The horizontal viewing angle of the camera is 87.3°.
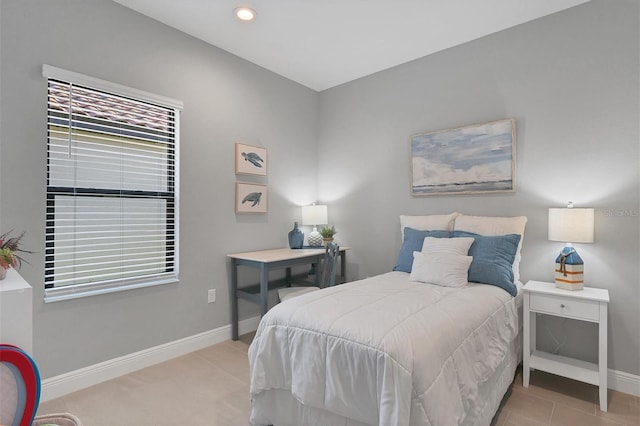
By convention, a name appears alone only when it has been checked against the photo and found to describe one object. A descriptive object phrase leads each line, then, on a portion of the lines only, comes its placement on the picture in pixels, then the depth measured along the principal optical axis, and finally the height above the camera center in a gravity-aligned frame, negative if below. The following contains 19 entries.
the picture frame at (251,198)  3.30 +0.13
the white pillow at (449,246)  2.51 -0.26
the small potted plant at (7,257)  1.30 -0.19
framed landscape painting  2.81 +0.47
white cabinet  1.12 -0.36
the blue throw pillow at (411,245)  2.82 -0.29
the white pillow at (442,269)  2.36 -0.42
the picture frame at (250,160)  3.29 +0.52
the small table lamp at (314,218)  3.77 -0.08
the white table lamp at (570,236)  2.24 -0.16
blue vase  3.62 -0.29
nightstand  2.11 -0.69
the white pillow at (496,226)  2.60 -0.11
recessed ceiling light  2.55 +1.53
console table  2.93 -0.49
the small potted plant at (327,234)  3.75 -0.26
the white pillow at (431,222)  2.94 -0.10
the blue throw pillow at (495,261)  2.36 -0.35
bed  1.37 -0.64
